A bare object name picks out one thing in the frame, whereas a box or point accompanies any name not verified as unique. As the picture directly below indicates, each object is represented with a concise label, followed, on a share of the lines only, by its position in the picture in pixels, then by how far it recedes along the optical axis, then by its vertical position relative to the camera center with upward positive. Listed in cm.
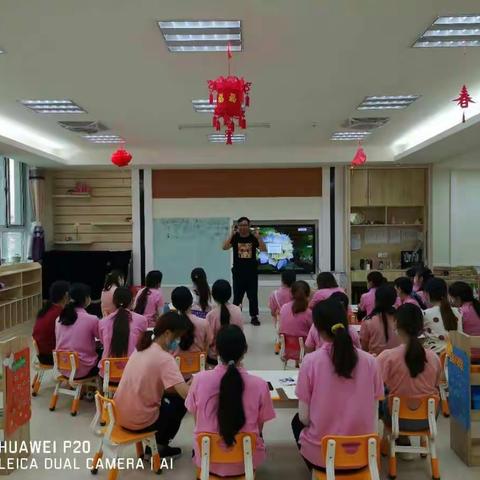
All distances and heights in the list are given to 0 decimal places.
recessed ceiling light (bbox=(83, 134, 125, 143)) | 703 +147
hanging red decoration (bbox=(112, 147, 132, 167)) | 607 +98
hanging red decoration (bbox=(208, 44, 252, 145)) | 314 +93
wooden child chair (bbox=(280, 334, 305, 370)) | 434 -112
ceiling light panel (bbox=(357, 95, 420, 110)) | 510 +151
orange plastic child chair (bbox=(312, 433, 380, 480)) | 211 -106
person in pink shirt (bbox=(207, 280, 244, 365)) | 404 -74
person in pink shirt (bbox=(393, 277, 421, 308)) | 457 -59
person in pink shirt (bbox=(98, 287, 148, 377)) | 361 -80
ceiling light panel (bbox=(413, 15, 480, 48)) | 324 +150
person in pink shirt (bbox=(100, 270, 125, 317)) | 505 -69
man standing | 728 -49
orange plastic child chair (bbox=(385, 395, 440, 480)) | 273 -115
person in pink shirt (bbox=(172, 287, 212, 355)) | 371 -82
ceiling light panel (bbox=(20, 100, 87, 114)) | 517 +147
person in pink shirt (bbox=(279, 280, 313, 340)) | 433 -83
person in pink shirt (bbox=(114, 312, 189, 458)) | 262 -86
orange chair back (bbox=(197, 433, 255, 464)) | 215 -104
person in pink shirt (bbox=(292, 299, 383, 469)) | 222 -79
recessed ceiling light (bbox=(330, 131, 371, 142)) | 697 +151
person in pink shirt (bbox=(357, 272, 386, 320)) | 473 -70
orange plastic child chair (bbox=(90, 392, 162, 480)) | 257 -120
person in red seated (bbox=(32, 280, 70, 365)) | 423 -94
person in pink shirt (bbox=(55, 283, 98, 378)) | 395 -93
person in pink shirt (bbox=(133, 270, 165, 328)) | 488 -76
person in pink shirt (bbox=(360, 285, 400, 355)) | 367 -78
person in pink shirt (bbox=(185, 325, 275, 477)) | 214 -82
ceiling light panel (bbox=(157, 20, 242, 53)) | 328 +149
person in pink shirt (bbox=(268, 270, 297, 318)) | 555 -77
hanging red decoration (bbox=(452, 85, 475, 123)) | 363 +106
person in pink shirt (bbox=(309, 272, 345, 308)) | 468 -59
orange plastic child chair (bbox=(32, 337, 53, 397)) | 424 -140
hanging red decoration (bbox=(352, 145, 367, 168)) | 640 +104
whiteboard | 877 -27
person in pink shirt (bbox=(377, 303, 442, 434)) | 274 -82
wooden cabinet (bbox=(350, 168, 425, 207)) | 829 +77
